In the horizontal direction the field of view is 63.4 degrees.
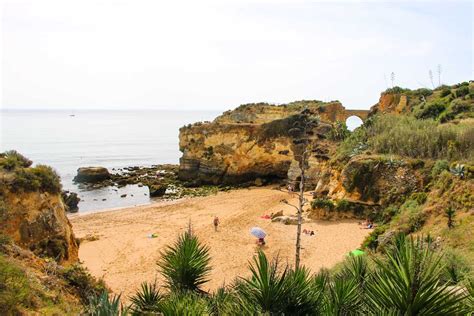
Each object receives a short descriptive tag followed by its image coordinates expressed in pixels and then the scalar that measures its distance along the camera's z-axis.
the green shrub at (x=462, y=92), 32.34
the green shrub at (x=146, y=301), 6.90
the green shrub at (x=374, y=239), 16.46
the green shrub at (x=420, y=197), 18.31
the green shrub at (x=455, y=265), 7.65
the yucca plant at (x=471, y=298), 4.68
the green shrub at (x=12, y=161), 12.92
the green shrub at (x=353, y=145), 25.44
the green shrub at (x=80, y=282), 9.27
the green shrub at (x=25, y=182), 12.55
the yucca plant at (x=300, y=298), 5.54
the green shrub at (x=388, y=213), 20.17
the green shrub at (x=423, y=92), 38.43
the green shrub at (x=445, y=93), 34.38
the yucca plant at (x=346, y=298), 5.48
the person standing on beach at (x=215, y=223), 23.73
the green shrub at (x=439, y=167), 19.19
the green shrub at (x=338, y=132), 34.57
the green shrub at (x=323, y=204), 23.17
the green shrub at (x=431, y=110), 30.03
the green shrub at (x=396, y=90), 41.41
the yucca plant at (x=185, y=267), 7.45
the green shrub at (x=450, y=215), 14.37
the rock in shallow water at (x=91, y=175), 46.72
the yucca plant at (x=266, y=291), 5.49
